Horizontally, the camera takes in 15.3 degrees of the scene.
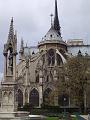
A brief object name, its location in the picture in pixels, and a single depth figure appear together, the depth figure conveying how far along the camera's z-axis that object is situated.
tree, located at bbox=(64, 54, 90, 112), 61.75
